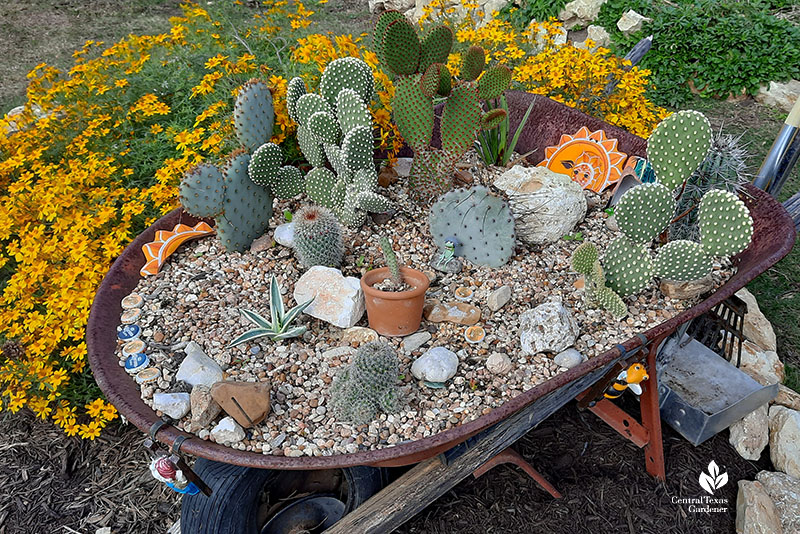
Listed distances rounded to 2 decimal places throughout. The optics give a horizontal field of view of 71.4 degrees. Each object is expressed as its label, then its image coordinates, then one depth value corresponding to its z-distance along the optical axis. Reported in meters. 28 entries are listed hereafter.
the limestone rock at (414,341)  1.79
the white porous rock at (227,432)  1.48
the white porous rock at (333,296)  1.83
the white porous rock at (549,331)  1.72
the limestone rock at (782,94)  4.35
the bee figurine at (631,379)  1.71
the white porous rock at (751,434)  2.16
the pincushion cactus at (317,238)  1.96
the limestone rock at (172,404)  1.53
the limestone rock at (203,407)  1.50
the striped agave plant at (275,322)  1.75
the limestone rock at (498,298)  1.91
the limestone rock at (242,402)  1.50
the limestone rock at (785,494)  1.91
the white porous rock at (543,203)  2.15
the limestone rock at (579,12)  5.26
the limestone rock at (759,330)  2.59
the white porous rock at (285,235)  2.15
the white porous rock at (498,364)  1.69
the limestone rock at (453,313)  1.87
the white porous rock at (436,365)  1.64
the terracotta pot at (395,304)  1.73
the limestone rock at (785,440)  2.09
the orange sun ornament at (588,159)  2.43
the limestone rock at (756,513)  1.85
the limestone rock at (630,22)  4.88
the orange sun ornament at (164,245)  2.02
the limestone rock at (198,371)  1.64
